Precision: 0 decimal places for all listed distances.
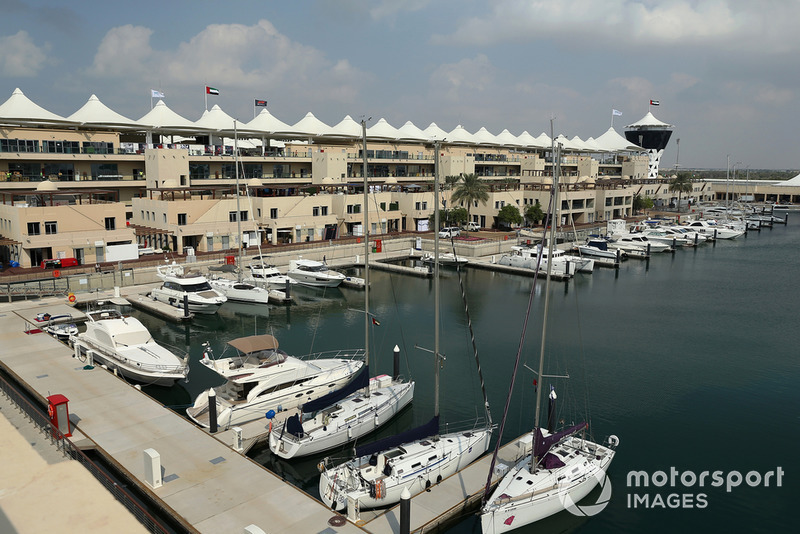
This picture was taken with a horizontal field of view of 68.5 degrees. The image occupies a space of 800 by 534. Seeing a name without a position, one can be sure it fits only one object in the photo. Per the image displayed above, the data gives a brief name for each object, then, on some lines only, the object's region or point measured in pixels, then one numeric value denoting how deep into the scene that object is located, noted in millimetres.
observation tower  173875
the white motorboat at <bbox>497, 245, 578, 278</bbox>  65312
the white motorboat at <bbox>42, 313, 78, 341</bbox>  38844
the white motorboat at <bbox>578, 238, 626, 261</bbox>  76062
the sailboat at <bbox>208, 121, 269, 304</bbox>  50938
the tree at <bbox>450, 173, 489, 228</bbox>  87688
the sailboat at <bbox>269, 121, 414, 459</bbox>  24516
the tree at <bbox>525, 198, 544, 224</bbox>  93000
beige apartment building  56500
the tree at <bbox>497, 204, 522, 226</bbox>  88062
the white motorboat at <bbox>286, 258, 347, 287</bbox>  58344
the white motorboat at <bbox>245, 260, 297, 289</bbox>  54625
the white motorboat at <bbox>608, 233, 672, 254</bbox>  80750
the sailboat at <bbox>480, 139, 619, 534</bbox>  19953
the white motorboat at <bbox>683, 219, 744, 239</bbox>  99250
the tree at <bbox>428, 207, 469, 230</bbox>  86500
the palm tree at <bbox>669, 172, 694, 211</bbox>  132000
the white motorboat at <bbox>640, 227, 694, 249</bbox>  89812
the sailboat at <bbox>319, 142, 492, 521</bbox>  20500
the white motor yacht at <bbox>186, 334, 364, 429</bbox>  27406
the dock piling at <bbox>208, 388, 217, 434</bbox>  25484
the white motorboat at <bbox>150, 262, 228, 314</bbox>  47656
